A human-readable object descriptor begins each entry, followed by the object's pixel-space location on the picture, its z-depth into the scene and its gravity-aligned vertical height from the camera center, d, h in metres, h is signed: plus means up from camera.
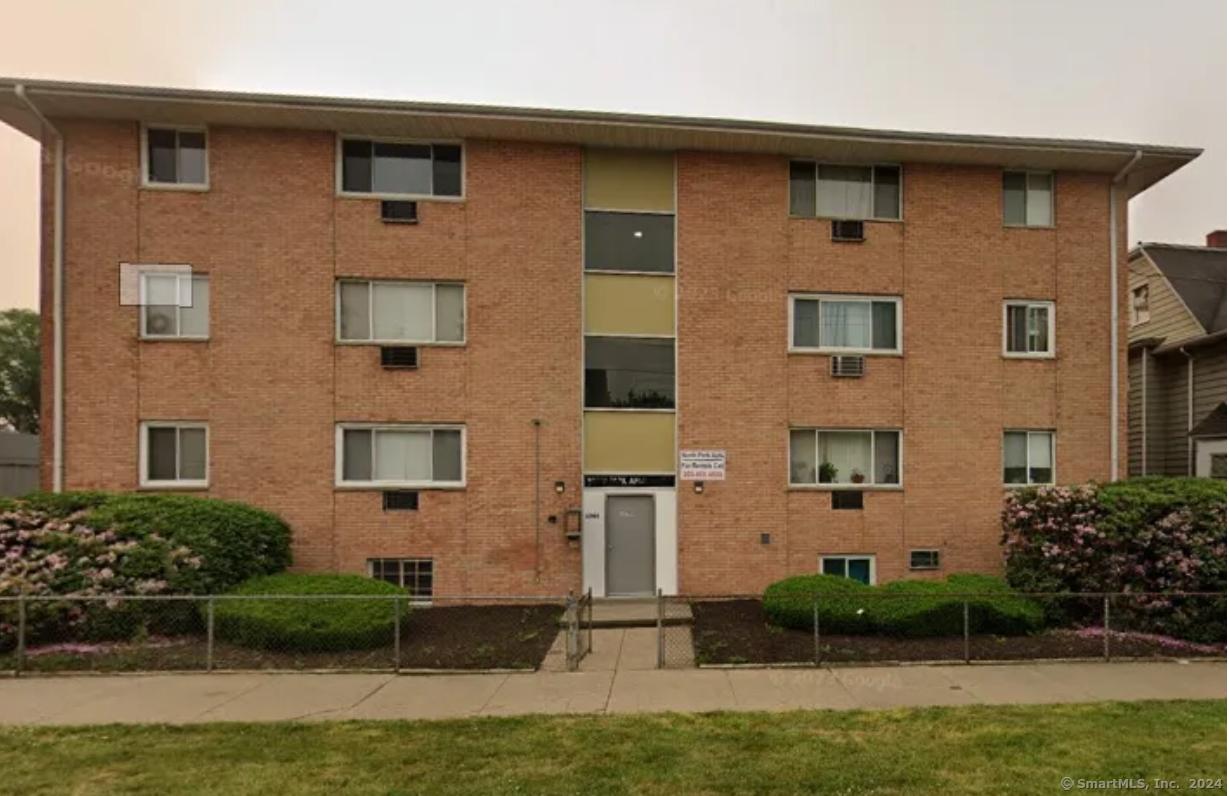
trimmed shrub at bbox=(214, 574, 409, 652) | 8.45 -2.92
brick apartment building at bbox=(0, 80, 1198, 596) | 11.70 +1.58
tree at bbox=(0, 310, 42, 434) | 39.53 +2.71
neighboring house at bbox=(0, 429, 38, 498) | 23.59 -1.99
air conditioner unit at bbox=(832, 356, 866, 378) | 12.68 +0.91
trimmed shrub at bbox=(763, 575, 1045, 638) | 9.03 -2.94
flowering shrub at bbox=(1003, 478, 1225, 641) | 8.86 -2.07
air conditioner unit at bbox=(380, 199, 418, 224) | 12.10 +3.88
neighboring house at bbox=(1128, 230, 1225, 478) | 15.92 +1.39
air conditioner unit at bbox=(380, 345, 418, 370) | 12.05 +1.07
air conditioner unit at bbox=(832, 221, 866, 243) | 12.79 +3.70
